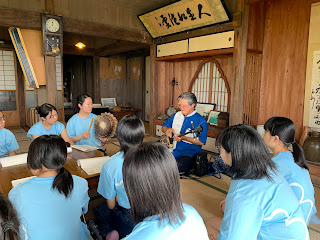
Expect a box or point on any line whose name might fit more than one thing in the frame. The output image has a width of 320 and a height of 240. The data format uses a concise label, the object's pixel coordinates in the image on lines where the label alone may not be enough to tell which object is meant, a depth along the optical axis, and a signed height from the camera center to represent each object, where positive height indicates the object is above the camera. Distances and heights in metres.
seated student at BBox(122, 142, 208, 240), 0.80 -0.33
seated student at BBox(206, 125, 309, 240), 1.14 -0.48
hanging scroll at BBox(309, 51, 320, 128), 3.75 +0.03
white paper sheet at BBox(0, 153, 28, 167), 2.07 -0.58
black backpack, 3.43 -0.97
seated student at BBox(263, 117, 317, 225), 1.67 -0.45
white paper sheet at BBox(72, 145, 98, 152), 2.54 -0.57
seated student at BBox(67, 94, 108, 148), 3.17 -0.41
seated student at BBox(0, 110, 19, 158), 2.71 -0.55
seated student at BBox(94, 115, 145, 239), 1.61 -0.56
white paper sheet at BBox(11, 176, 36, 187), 1.65 -0.59
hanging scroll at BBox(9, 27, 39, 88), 4.05 +0.60
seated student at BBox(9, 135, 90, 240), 1.21 -0.52
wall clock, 4.11 +0.98
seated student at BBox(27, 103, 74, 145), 2.74 -0.36
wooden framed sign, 4.11 +1.44
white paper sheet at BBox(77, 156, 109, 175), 1.98 -0.59
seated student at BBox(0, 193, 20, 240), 0.60 -0.32
